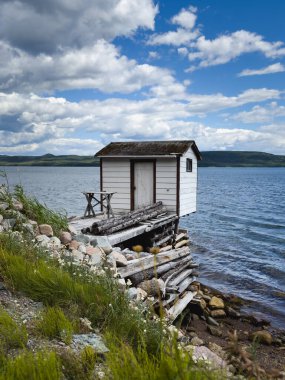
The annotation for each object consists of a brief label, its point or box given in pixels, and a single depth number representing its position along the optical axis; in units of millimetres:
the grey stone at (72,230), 11250
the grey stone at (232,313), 12805
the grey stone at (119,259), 9477
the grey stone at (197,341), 9255
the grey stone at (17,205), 10336
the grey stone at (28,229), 8885
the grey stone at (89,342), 3527
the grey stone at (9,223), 8617
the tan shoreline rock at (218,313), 12625
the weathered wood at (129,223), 13548
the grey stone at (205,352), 6066
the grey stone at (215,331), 10867
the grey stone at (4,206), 9770
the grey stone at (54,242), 8190
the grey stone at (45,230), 9695
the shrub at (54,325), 3811
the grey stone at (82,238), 10750
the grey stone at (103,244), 10420
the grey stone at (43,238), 7634
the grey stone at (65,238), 9909
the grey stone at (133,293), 7271
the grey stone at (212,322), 11727
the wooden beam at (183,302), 10184
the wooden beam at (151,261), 9336
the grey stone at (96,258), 8078
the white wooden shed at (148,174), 18609
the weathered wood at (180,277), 11105
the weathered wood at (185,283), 11645
